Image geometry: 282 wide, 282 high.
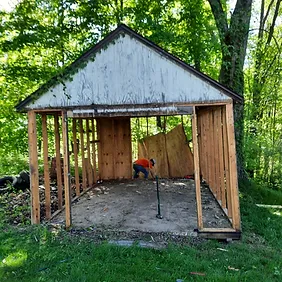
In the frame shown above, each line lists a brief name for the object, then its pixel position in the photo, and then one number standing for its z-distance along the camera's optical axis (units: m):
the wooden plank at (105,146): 11.19
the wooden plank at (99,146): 11.14
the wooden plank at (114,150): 11.20
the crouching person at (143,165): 10.65
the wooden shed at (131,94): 5.65
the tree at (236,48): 9.53
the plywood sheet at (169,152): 11.53
